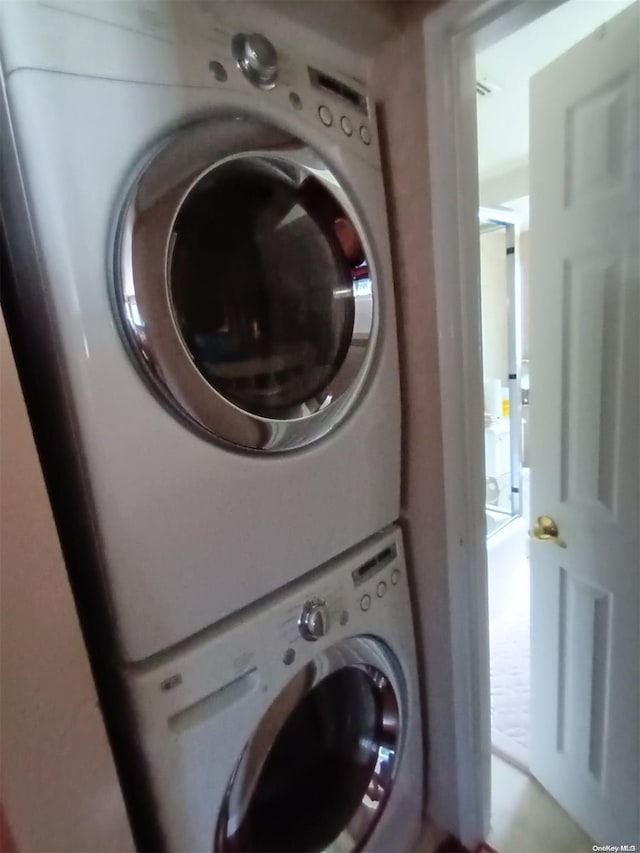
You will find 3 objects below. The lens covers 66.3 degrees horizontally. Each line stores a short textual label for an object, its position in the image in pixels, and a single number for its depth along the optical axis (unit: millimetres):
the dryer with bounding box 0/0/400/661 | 574
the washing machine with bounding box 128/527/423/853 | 708
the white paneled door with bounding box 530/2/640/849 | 929
